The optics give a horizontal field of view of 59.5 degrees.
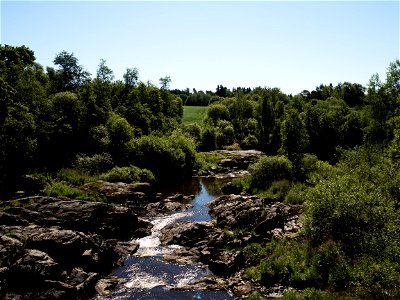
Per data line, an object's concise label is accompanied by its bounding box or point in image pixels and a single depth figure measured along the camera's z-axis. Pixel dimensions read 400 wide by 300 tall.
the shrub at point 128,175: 54.91
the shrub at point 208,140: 105.44
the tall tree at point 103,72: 94.88
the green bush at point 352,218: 22.55
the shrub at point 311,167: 51.03
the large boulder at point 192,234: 33.84
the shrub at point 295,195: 43.25
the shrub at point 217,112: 135.12
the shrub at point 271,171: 52.25
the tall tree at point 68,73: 82.12
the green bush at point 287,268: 24.73
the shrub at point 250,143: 110.38
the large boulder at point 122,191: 46.56
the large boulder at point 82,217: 32.53
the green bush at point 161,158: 66.31
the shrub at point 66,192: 41.84
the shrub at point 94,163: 57.28
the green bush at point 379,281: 19.40
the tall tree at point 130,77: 105.31
